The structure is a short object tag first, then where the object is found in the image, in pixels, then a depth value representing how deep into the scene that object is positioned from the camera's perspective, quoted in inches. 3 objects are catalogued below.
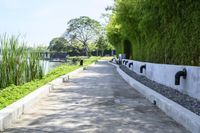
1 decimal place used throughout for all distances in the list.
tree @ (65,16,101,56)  4284.0
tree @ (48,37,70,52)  4434.1
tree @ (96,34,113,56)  4059.1
